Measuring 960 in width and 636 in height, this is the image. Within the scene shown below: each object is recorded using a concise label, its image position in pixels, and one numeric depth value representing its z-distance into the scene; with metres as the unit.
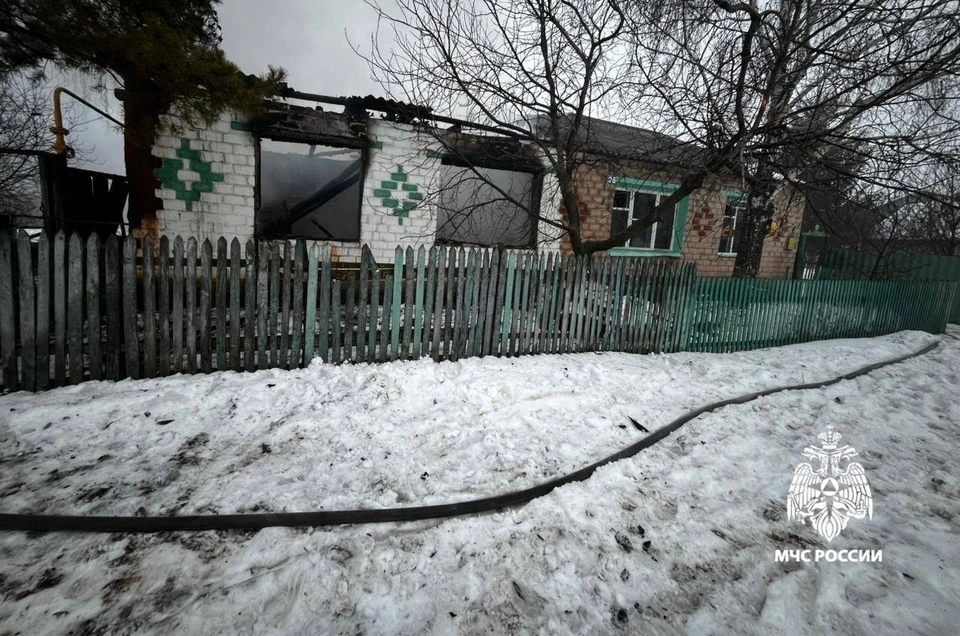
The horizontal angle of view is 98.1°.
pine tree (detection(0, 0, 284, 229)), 4.48
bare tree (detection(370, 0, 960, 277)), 5.25
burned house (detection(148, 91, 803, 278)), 7.18
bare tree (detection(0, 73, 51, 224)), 12.77
